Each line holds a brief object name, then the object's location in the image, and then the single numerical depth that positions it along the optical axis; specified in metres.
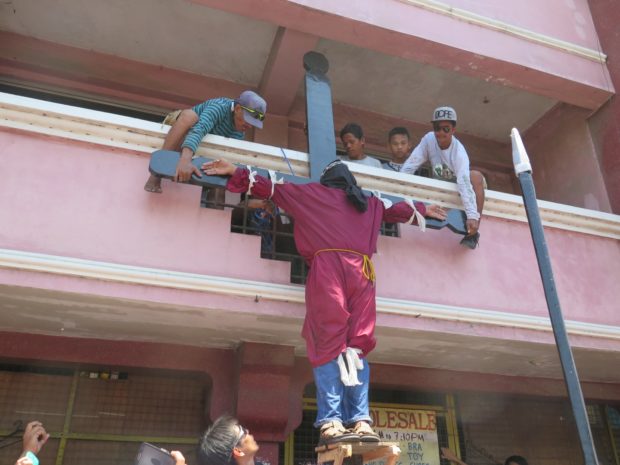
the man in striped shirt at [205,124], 4.39
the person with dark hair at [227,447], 3.52
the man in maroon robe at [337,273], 3.68
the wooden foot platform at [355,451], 3.32
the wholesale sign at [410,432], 6.05
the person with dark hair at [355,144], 5.78
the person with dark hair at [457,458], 5.91
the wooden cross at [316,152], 4.36
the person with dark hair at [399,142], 6.31
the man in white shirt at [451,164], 5.28
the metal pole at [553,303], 2.79
